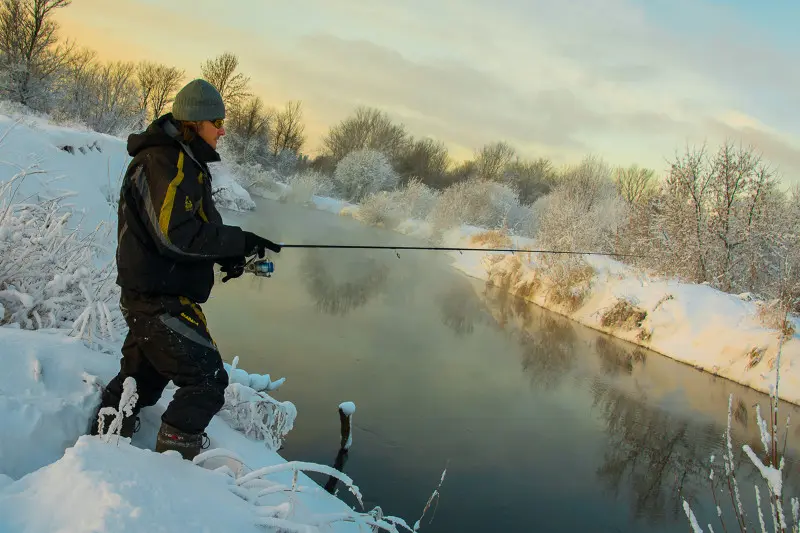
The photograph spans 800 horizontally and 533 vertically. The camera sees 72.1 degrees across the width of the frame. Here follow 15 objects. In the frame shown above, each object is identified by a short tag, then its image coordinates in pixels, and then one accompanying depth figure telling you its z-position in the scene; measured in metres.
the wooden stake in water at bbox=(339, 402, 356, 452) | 5.12
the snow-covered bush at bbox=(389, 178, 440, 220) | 32.94
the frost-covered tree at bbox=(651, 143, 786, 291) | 14.03
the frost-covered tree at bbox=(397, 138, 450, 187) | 55.33
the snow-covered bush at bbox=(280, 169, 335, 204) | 39.44
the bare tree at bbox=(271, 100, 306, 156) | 53.81
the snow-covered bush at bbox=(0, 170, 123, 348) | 2.87
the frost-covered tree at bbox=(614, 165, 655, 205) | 51.03
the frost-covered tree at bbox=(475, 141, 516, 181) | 59.16
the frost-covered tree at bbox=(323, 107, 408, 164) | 57.41
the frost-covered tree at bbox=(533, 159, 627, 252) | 16.59
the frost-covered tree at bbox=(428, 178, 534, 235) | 27.54
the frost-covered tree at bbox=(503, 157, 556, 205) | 54.08
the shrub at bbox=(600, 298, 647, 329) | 13.11
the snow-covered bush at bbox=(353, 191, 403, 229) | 30.78
